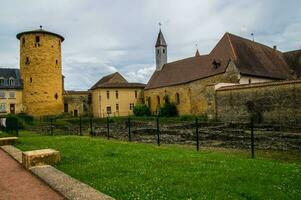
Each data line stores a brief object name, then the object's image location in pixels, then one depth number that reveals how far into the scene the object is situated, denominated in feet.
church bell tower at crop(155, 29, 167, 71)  182.93
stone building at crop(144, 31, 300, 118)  119.85
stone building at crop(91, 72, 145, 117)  173.78
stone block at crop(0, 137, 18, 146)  49.37
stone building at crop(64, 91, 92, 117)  179.77
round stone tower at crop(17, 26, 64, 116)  152.87
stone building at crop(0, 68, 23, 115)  159.22
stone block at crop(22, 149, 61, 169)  28.76
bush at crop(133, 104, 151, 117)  161.99
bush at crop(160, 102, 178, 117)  149.38
